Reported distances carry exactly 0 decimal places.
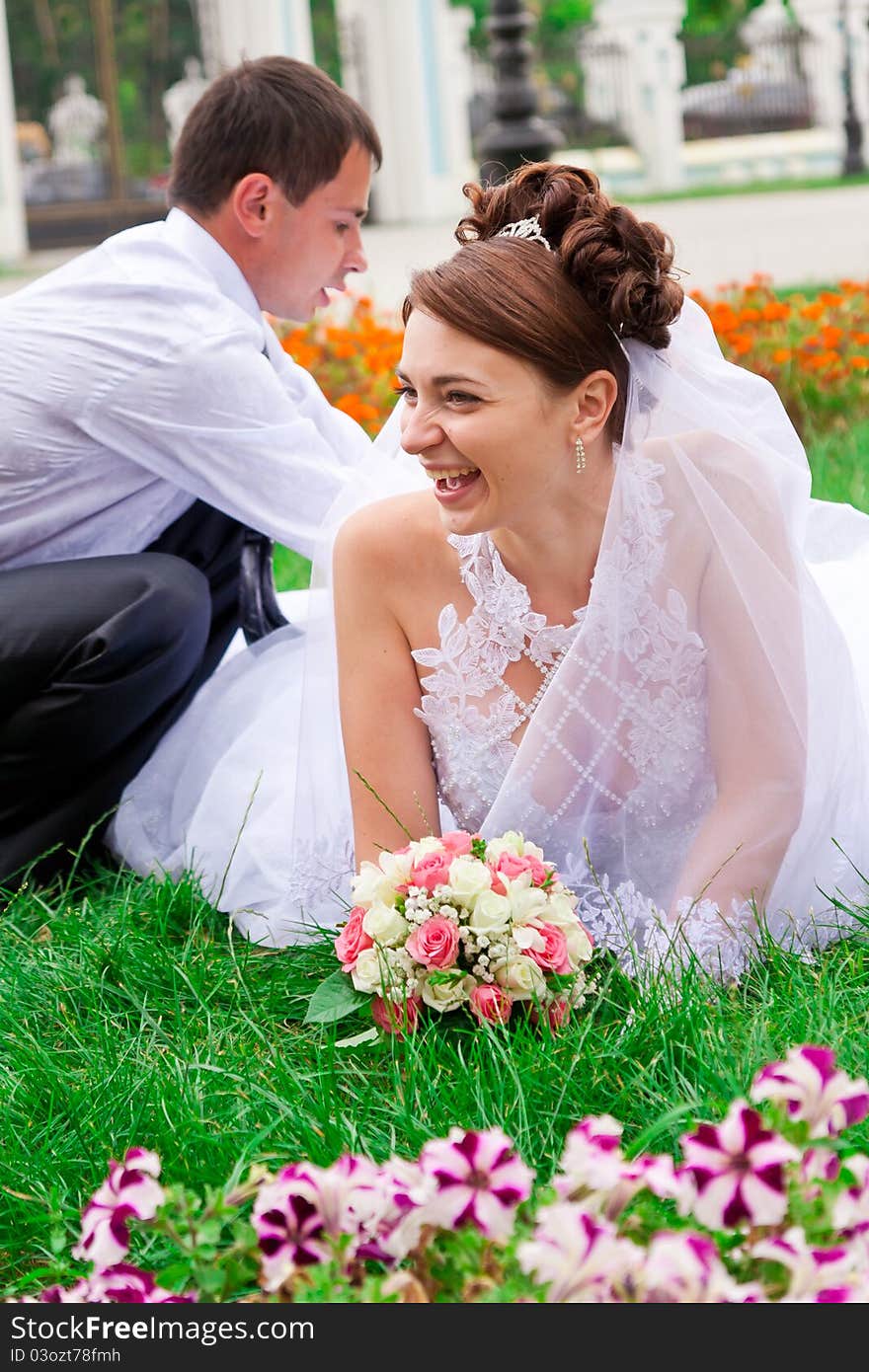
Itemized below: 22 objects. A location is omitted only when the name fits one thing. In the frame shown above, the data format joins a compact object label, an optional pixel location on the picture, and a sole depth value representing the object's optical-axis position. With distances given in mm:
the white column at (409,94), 28188
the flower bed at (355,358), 7277
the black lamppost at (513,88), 10406
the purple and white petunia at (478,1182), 1352
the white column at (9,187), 25406
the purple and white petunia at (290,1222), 1399
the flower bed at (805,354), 7246
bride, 2779
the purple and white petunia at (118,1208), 1416
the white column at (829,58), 34406
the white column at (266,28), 26922
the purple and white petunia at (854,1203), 1324
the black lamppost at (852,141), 29172
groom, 3721
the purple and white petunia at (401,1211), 1382
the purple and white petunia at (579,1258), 1265
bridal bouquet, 2459
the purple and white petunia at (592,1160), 1336
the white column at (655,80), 32094
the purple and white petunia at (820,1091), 1399
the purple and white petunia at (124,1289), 1430
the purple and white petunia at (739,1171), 1287
